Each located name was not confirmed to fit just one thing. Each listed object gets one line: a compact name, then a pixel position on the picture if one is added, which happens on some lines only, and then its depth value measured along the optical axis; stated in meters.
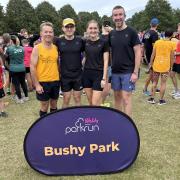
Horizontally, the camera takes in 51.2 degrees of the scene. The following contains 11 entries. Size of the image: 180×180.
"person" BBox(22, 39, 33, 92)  5.48
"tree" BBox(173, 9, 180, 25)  36.05
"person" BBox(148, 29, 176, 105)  4.40
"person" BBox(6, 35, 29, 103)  4.78
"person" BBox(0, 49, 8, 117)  3.97
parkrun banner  2.32
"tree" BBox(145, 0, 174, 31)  34.20
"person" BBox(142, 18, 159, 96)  5.55
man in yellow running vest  2.78
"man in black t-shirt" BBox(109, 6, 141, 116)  2.89
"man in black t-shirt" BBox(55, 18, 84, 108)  2.91
